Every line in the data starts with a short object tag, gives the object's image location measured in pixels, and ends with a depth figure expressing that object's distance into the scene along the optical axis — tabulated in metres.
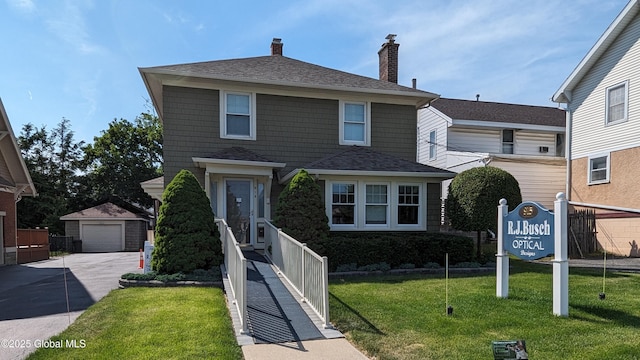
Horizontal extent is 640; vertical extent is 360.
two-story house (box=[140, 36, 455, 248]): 12.11
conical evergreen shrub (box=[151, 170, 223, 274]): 9.30
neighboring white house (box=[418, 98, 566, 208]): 17.69
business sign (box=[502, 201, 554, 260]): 6.61
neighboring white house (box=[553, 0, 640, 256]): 13.25
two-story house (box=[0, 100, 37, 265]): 15.27
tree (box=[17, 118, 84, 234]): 28.20
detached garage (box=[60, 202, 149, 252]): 25.69
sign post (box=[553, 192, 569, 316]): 6.08
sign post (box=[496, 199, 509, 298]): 7.14
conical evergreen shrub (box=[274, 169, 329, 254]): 10.17
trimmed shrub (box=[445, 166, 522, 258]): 11.41
